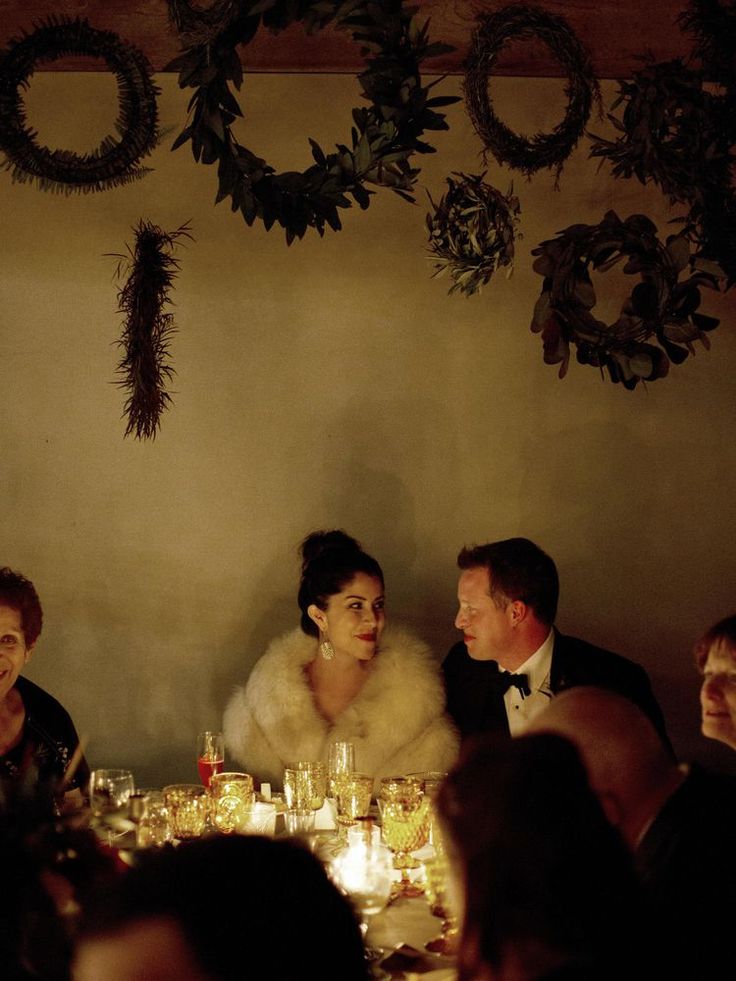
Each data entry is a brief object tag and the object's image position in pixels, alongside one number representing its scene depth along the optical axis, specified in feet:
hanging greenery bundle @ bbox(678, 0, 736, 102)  9.61
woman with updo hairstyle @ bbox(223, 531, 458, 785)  10.21
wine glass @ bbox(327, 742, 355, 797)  8.58
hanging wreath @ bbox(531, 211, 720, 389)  9.09
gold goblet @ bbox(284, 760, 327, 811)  8.17
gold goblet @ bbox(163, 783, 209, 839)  7.66
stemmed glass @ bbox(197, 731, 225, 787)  9.14
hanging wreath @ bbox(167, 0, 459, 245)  8.45
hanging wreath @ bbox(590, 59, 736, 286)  9.37
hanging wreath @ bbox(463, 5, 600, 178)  10.35
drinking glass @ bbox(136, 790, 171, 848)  7.39
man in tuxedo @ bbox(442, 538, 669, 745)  10.52
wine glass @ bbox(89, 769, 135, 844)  7.81
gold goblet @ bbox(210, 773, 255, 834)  7.98
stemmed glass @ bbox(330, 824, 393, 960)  6.71
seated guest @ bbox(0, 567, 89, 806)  9.39
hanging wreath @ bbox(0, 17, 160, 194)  10.87
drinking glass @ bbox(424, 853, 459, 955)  6.41
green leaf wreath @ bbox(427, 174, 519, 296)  9.40
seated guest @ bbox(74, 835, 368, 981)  2.81
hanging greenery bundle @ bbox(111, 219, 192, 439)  11.28
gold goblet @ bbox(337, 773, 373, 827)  7.96
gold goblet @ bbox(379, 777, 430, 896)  7.40
